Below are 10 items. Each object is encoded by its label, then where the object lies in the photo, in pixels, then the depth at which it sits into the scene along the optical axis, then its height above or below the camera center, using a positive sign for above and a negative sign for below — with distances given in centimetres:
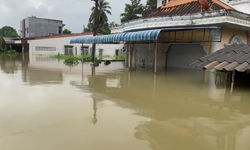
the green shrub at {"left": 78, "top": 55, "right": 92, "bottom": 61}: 2710 -32
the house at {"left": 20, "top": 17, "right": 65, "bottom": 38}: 5062 +675
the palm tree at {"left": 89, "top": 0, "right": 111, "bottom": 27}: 3047 +634
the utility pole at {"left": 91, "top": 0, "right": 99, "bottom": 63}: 2292 +311
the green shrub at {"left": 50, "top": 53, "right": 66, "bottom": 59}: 3259 -16
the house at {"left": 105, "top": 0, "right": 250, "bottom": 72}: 1449 +199
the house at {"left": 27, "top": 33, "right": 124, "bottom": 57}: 3409 +135
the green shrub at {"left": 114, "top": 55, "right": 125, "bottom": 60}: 3020 -15
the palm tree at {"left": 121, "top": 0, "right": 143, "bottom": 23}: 3972 +843
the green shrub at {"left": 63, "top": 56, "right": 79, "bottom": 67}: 2357 -58
